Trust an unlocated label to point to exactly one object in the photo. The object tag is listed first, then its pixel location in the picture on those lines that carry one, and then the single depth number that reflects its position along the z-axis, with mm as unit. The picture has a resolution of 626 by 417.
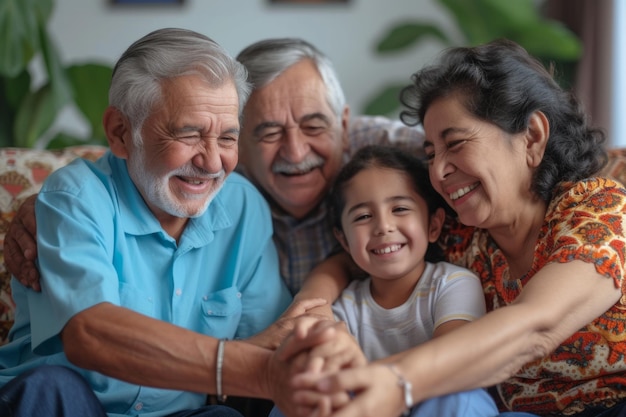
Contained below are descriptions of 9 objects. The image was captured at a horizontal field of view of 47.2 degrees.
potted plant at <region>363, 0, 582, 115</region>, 4168
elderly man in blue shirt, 1528
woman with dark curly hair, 1498
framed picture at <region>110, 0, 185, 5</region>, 4730
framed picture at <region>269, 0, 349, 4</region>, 4812
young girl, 1867
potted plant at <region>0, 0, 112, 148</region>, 3258
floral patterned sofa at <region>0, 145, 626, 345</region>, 2062
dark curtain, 4148
